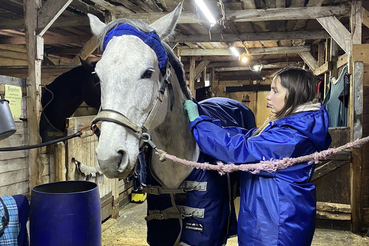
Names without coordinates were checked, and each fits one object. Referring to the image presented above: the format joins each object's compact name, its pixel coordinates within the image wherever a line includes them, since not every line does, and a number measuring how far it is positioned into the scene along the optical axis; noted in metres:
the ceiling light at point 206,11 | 3.80
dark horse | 3.75
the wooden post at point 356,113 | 3.81
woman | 1.45
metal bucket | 1.90
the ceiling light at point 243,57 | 7.17
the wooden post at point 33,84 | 2.68
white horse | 1.28
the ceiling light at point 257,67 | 9.01
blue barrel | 1.94
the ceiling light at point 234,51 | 7.28
